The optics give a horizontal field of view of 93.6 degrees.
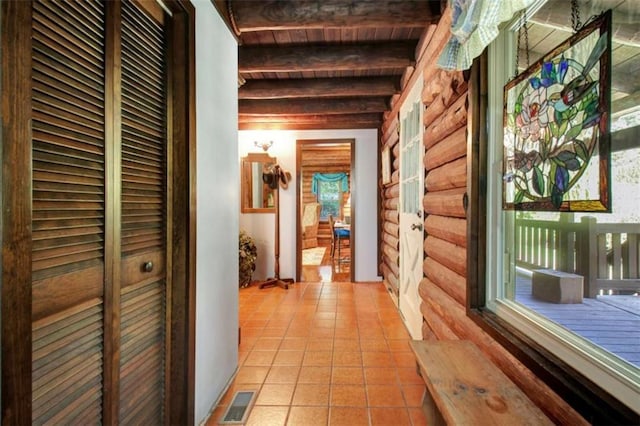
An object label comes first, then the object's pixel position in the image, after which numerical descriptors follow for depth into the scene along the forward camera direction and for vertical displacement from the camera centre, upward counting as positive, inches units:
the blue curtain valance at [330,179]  358.0 +38.0
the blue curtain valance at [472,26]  40.8 +27.7
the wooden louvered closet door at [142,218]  43.9 -1.2
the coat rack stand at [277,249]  169.3 -22.7
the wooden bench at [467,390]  32.6 -22.2
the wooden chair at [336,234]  249.1 -19.3
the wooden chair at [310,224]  319.3 -14.4
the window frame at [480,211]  49.2 +0.0
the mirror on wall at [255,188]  177.9 +13.6
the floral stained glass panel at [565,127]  31.1 +10.3
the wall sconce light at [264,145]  175.9 +38.8
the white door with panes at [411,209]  96.4 +0.7
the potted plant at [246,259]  166.2 -27.3
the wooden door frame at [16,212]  25.2 -0.2
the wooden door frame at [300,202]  176.6 +7.6
